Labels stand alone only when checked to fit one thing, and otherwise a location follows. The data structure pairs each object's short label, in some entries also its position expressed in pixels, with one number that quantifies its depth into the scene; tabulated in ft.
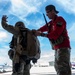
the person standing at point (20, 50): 9.00
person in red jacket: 7.90
